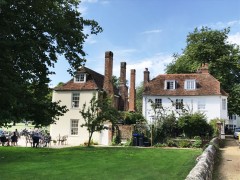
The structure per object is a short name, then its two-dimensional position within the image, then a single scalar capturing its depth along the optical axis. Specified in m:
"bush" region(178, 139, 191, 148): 22.49
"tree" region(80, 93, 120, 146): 22.75
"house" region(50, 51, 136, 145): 30.28
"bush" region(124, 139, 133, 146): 24.42
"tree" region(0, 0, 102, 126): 13.92
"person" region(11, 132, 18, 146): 22.87
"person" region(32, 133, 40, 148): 22.05
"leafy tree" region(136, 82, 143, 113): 71.32
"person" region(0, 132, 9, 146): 22.23
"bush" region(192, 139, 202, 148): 22.03
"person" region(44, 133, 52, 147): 23.96
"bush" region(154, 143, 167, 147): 23.17
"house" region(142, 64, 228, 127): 34.38
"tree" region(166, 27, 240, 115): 40.70
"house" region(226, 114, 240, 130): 55.33
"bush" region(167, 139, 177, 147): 23.07
